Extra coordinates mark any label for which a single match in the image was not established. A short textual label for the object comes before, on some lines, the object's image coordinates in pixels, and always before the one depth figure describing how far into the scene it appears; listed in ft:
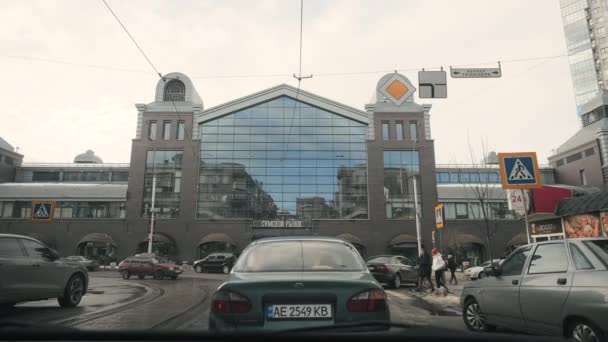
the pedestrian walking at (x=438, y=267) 49.39
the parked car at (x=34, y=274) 24.44
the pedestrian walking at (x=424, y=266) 51.12
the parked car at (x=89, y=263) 114.91
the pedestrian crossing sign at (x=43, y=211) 54.19
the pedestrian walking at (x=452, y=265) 65.05
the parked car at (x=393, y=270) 56.13
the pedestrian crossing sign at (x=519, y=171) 32.81
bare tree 138.92
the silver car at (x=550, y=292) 14.85
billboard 45.88
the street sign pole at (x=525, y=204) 32.72
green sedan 11.10
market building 139.03
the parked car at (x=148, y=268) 79.36
